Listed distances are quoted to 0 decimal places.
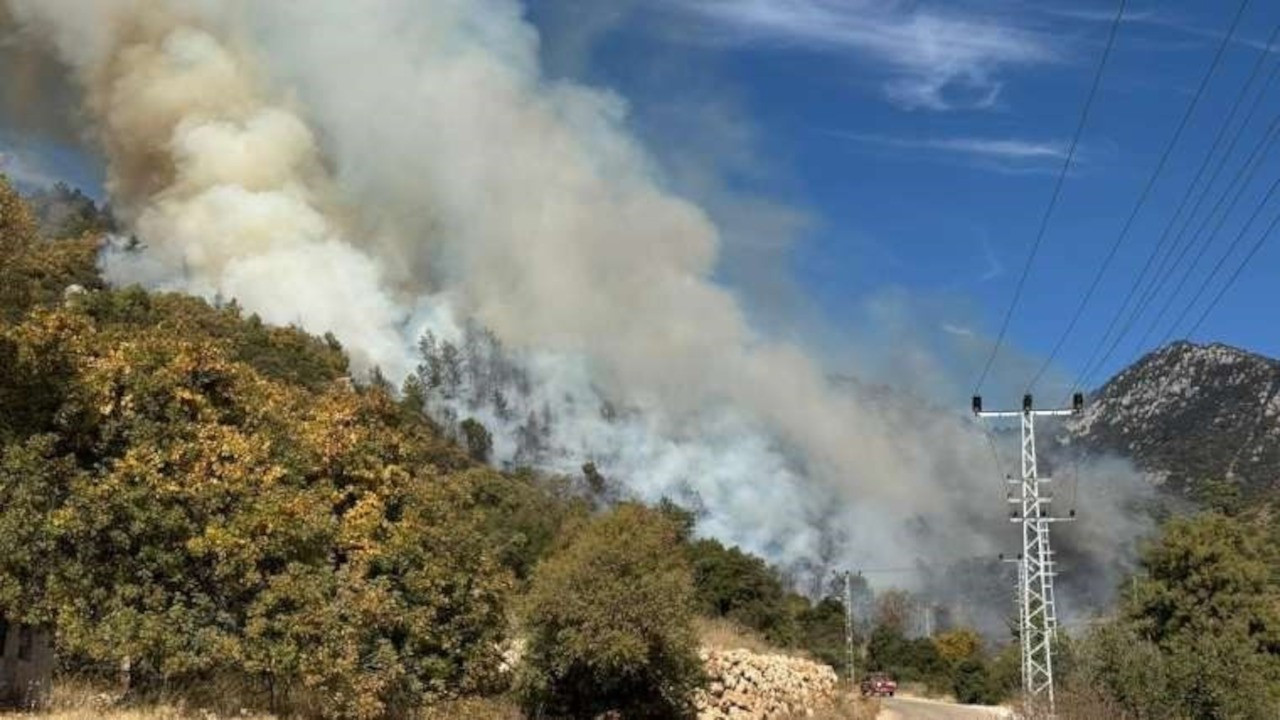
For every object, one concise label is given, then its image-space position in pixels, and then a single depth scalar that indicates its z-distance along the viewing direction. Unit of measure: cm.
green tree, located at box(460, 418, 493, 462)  12100
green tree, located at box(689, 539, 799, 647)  6875
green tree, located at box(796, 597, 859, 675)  7856
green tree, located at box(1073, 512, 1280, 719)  2914
